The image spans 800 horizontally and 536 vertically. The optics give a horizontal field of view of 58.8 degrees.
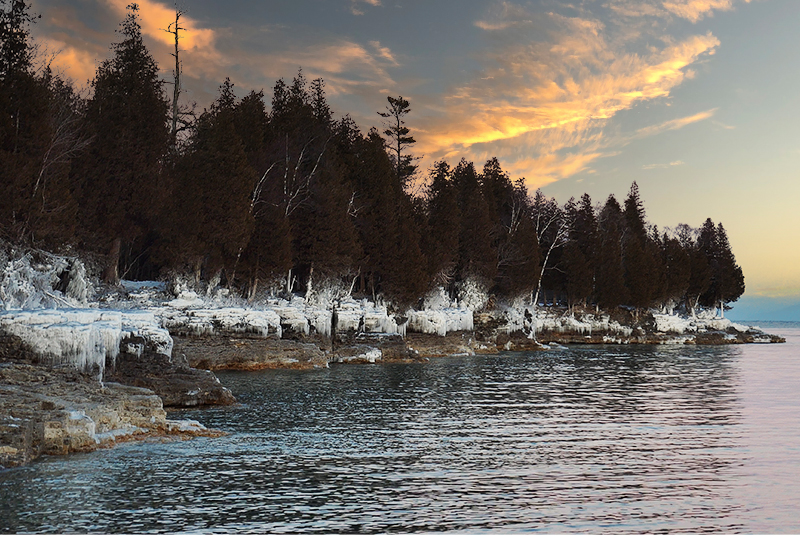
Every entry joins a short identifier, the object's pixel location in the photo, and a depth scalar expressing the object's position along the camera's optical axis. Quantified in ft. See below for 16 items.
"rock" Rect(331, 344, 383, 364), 163.52
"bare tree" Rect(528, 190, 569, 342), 280.92
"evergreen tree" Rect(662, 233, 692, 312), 343.26
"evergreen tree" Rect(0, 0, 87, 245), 100.94
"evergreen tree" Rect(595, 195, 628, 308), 294.87
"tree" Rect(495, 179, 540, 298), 251.39
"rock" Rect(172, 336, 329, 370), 128.26
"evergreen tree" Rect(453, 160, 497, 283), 236.84
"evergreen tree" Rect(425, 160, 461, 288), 214.48
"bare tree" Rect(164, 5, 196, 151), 174.29
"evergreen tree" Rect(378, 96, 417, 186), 246.06
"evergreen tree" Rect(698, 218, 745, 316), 381.40
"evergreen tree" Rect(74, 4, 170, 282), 127.75
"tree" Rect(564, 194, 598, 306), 281.74
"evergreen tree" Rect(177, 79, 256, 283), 141.49
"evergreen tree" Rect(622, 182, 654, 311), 309.42
